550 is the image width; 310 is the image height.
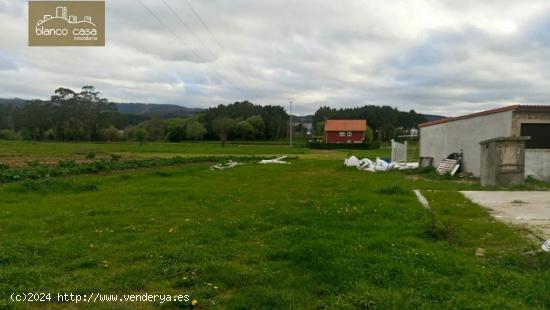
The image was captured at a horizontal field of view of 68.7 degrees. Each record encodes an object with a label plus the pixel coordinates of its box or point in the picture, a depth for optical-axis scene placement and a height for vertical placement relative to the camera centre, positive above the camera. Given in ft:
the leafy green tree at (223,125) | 295.95 +10.28
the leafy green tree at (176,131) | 343.05 +5.02
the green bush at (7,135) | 313.94 -1.87
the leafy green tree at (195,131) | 333.83 +5.20
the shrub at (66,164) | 72.02 -5.57
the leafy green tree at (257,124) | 363.29 +13.56
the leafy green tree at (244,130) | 344.16 +7.51
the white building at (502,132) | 49.47 +1.77
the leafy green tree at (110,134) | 319.06 +0.84
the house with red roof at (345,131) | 286.46 +7.15
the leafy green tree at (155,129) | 335.67 +6.37
